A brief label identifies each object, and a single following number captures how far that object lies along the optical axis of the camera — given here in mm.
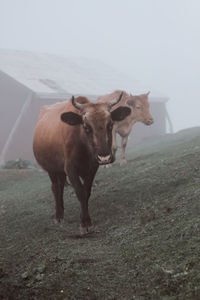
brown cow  7102
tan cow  15334
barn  25750
